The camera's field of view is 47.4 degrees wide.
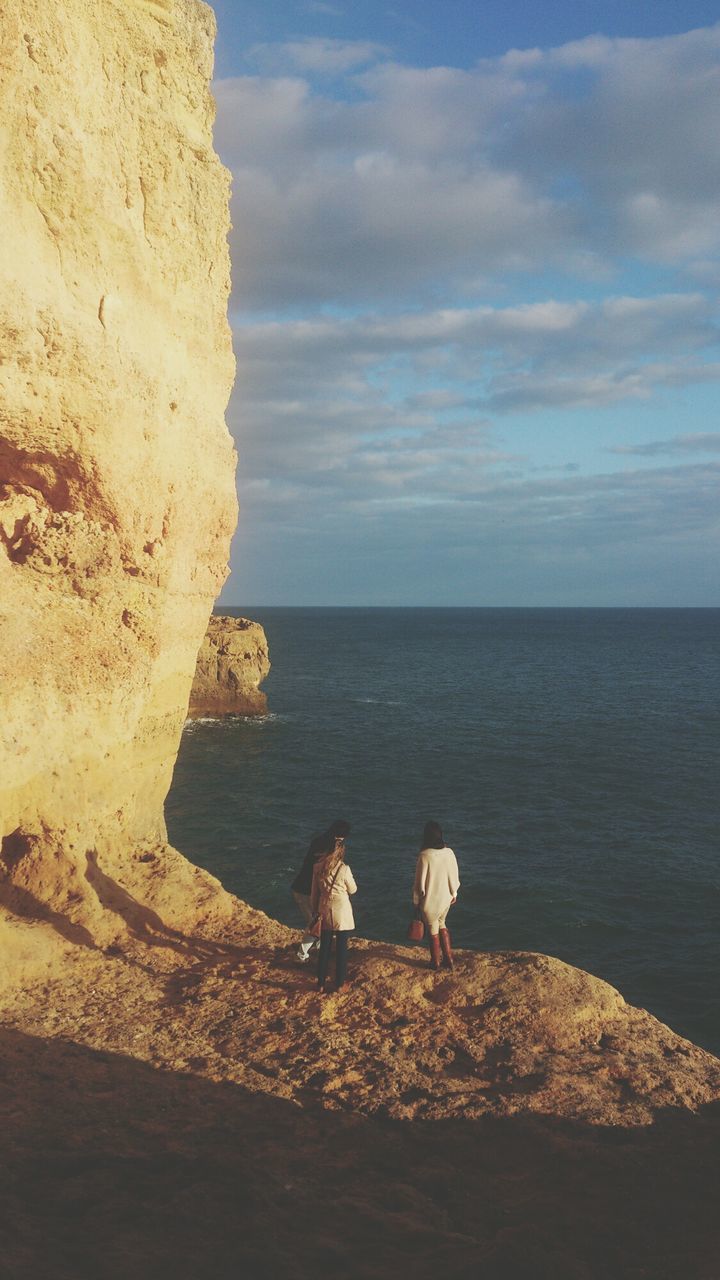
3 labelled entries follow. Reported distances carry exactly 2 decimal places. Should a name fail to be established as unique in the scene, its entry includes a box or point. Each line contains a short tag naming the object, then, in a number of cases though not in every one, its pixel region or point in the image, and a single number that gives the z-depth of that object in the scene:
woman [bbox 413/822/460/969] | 9.50
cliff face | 9.43
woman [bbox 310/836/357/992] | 9.20
